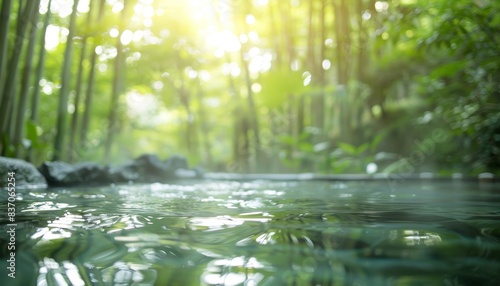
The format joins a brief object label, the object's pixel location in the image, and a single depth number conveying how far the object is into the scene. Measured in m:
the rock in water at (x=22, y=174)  3.81
